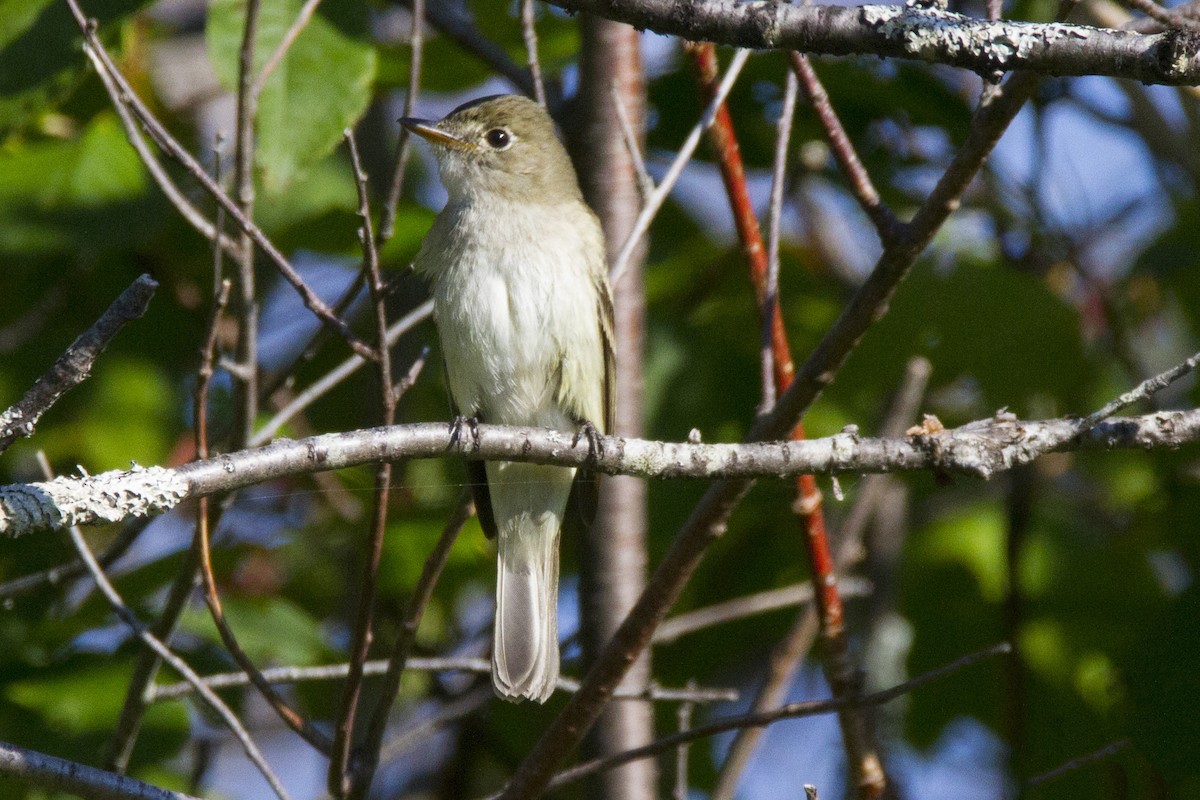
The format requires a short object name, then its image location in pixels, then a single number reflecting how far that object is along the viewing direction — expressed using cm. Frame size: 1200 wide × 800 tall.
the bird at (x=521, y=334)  768
